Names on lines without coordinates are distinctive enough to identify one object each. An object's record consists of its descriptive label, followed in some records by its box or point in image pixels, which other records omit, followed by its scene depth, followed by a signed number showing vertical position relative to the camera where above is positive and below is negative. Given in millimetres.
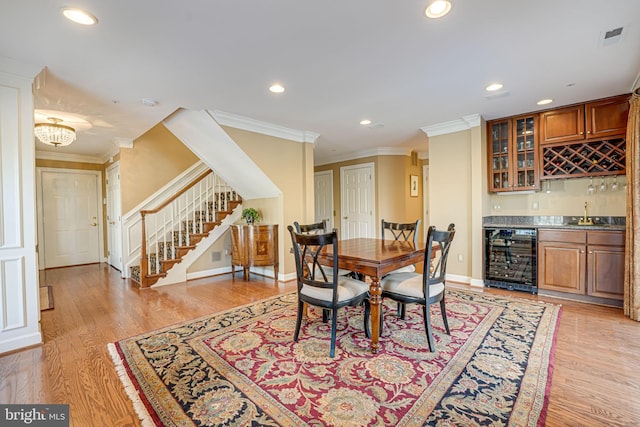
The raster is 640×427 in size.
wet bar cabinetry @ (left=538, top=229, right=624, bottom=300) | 3178 -658
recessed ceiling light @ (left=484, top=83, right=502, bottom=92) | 3016 +1297
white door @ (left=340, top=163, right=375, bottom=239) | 6445 +229
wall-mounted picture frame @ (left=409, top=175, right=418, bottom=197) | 6516 +534
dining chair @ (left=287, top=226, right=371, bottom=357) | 2164 -635
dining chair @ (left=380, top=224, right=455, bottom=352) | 2217 -640
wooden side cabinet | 4504 -535
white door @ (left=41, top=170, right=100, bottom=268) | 5770 -39
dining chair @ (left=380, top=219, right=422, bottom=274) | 3156 -214
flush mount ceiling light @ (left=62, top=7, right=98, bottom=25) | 1809 +1294
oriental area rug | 1568 -1106
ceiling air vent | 2117 +1293
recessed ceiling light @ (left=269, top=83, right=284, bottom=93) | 2966 +1307
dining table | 2178 -410
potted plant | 4727 -52
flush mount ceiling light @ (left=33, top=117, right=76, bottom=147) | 3744 +1103
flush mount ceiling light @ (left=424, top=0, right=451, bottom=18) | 1785 +1285
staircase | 4371 -167
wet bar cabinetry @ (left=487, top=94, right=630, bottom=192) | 3418 +810
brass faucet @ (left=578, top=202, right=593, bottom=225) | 3666 -183
